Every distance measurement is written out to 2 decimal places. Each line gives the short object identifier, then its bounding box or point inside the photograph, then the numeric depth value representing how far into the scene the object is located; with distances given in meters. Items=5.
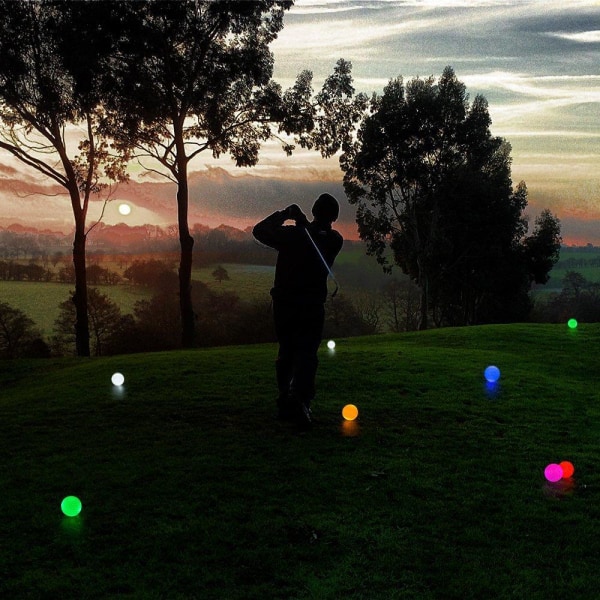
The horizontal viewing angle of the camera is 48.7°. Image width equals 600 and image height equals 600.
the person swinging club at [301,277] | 9.12
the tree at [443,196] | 48.44
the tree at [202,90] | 29.55
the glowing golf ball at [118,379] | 14.94
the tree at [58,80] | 28.72
